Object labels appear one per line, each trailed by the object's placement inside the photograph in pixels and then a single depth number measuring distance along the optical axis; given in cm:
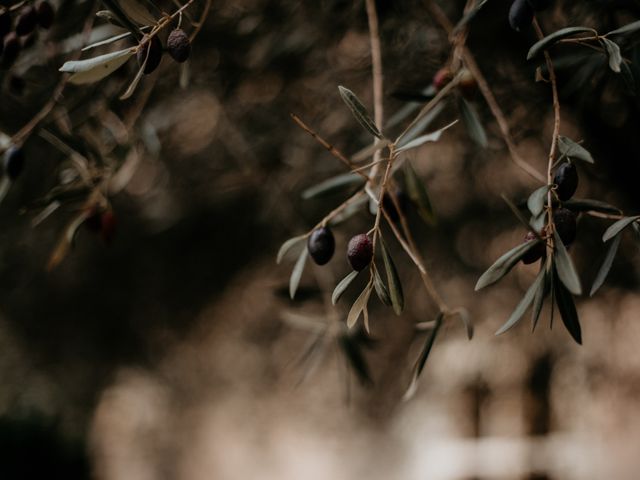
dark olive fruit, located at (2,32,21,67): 72
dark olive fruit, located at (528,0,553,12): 56
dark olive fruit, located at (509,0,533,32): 56
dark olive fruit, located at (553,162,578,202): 53
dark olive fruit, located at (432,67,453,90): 74
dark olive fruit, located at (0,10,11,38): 70
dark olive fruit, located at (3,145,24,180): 79
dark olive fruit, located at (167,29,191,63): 54
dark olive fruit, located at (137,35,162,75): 56
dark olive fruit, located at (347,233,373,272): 53
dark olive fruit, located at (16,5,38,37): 69
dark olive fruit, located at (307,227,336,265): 61
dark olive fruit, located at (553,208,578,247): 51
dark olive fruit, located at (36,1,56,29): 70
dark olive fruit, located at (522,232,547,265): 52
